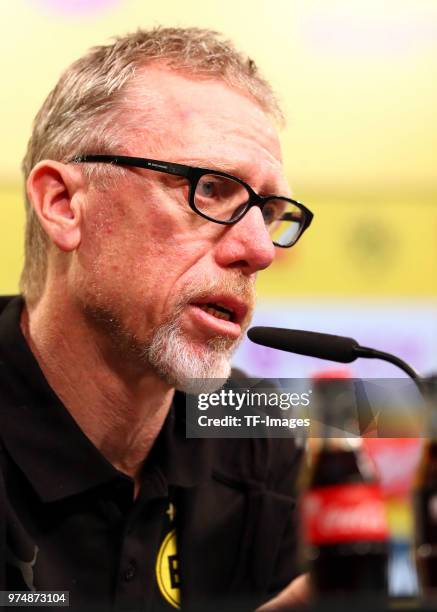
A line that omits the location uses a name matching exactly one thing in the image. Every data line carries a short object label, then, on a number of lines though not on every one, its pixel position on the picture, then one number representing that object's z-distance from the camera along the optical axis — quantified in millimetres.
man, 1998
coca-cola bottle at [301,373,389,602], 1843
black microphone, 1882
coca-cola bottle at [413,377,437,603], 1848
